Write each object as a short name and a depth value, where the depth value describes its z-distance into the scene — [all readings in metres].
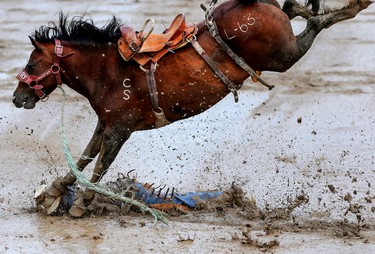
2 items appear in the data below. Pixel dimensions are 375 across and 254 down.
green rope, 13.76
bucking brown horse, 13.84
